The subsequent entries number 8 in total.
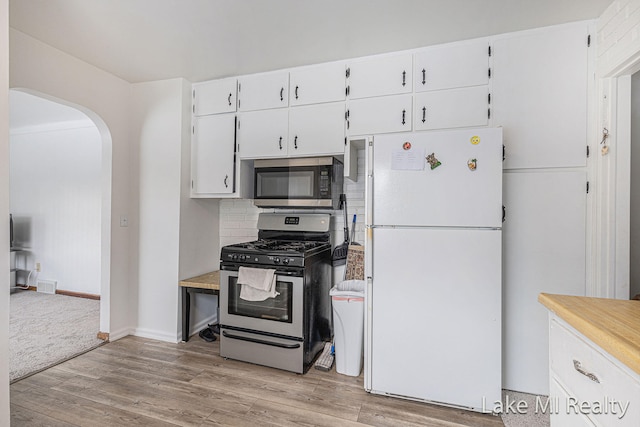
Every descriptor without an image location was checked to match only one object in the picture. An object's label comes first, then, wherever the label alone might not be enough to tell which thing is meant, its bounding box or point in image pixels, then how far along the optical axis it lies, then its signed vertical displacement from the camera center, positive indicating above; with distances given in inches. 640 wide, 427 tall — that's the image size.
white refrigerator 73.7 -13.0
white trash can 92.5 -35.2
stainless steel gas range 93.2 -30.5
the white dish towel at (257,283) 94.4 -21.9
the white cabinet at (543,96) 80.4 +32.1
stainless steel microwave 106.5 +10.8
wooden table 112.0 -28.5
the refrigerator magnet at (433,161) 76.5 +13.2
